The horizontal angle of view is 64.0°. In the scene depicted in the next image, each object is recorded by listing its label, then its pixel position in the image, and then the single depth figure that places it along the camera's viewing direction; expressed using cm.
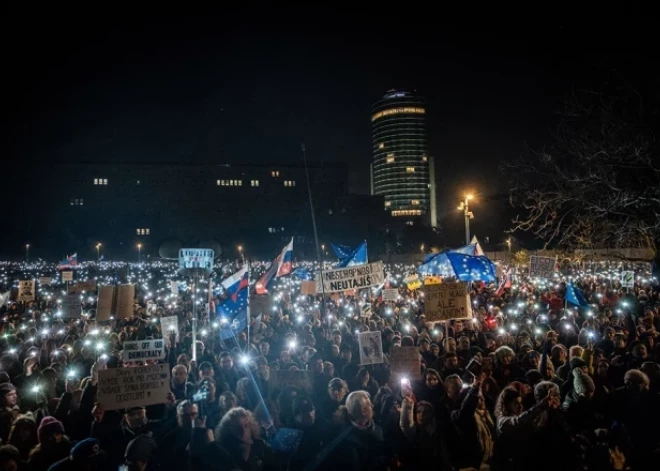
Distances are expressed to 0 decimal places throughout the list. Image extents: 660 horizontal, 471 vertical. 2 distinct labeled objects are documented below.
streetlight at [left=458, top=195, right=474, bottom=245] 1908
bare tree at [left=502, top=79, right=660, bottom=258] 1114
